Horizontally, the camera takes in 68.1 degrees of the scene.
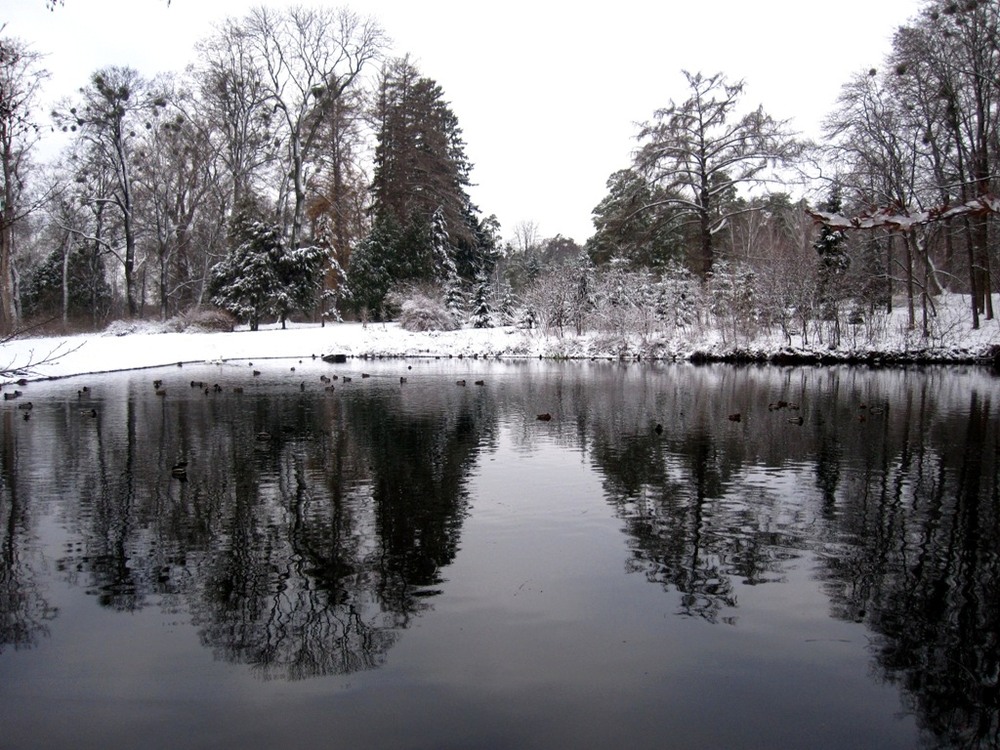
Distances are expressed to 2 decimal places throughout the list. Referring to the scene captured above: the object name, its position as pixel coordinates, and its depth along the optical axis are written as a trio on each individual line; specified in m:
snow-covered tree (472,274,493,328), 43.56
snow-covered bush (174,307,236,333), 36.47
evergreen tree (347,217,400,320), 43.44
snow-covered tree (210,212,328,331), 38.12
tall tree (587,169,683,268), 37.83
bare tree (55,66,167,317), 36.19
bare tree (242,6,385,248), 39.53
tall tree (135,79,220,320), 40.12
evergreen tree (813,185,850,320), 29.73
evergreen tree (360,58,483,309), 45.19
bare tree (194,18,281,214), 40.12
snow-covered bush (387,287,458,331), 38.72
